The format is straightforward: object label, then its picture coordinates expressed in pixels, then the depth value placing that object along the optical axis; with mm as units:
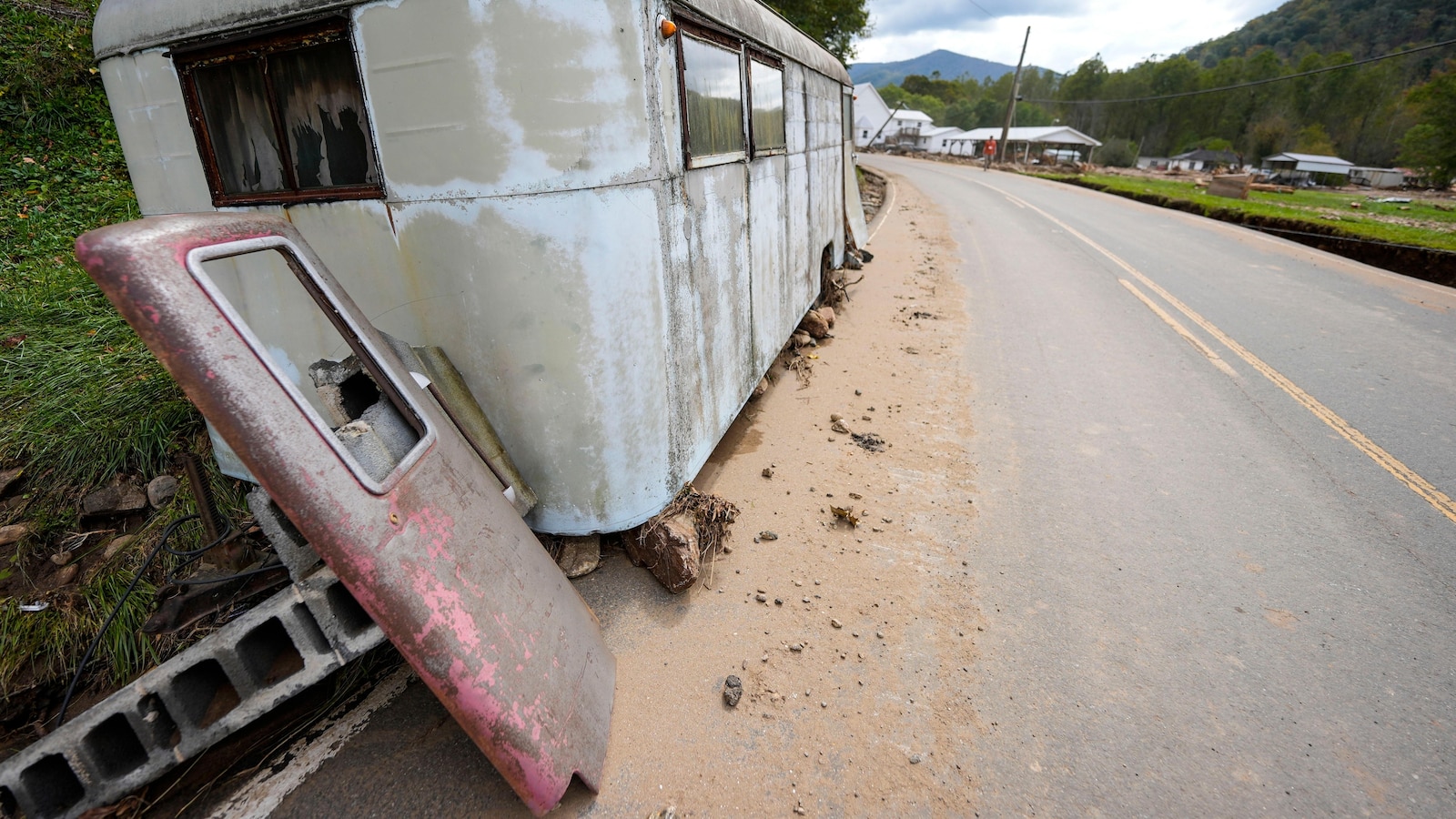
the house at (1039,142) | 56969
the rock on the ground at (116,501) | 3873
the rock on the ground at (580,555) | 3389
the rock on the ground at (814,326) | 6965
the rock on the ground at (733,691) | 2682
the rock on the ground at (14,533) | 3668
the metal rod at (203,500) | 3617
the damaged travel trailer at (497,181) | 2596
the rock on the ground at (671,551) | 3250
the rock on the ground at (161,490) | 3969
